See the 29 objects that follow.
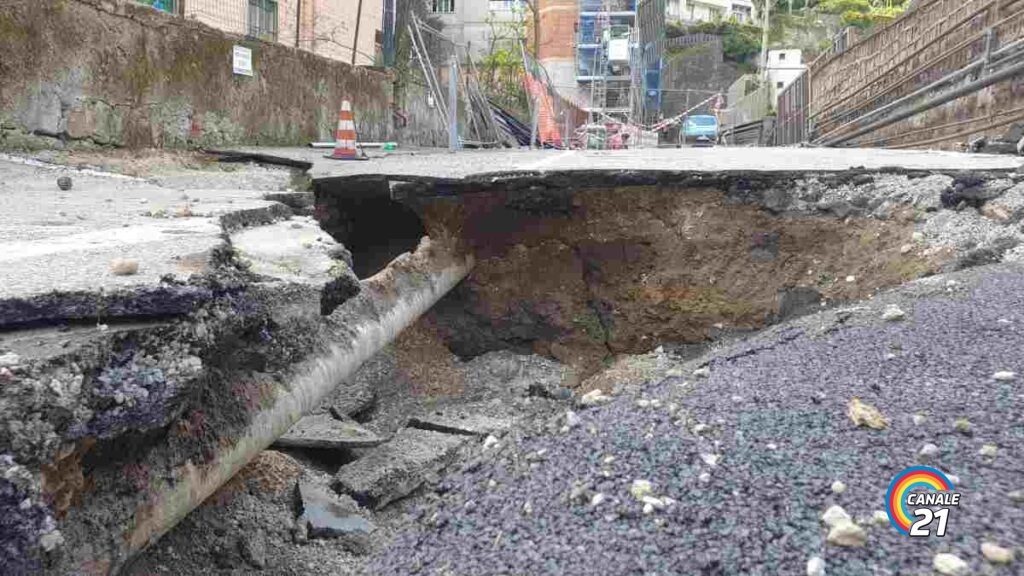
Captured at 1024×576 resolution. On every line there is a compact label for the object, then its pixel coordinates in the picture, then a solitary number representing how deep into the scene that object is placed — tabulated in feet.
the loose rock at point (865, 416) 6.10
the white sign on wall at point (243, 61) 22.48
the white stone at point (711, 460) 5.89
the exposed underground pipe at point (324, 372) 5.32
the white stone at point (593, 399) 8.34
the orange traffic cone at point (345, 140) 20.99
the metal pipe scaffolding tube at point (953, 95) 25.16
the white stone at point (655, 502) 5.40
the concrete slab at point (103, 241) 4.92
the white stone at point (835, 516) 4.79
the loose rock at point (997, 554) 4.27
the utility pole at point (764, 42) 105.40
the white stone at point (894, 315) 9.11
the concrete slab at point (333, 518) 8.83
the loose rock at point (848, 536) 4.59
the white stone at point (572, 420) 7.39
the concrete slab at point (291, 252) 7.80
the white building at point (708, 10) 172.14
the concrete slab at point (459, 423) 12.78
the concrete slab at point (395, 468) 10.10
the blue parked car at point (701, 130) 87.15
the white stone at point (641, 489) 5.60
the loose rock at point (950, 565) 4.23
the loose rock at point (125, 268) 5.52
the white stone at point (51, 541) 3.97
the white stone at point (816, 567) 4.40
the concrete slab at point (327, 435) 11.21
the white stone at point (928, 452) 5.46
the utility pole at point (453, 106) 31.40
